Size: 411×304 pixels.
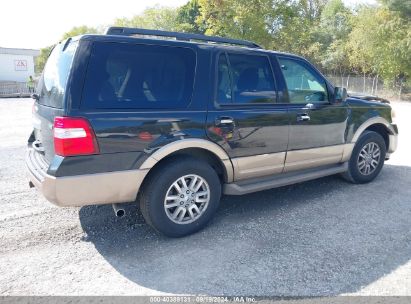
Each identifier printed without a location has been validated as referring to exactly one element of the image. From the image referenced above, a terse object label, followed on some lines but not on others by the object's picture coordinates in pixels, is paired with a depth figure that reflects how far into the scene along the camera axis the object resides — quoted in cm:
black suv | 292
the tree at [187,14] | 4568
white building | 2819
